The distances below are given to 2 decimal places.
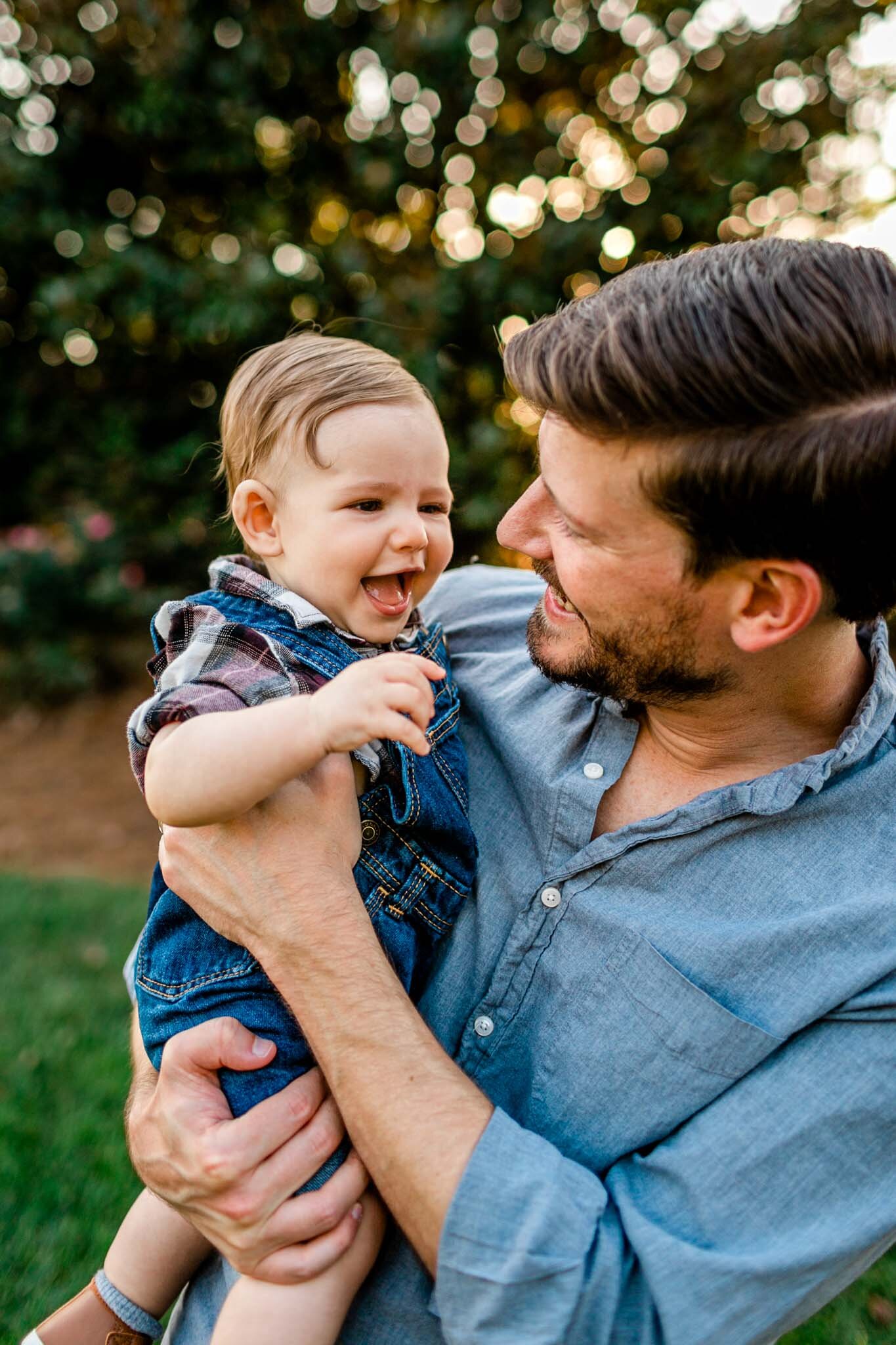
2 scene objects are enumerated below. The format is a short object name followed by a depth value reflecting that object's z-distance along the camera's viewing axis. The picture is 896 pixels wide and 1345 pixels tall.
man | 0.68
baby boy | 0.71
